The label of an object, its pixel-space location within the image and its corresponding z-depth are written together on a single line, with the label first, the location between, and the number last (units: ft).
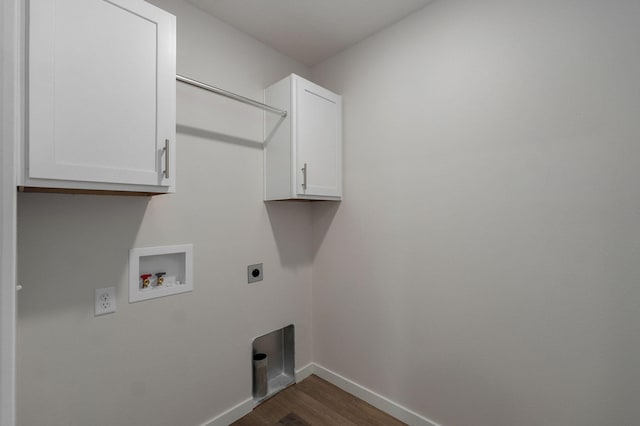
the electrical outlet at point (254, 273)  6.40
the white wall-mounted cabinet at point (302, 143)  6.08
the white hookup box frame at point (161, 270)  4.75
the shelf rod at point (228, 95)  4.82
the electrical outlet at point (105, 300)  4.41
